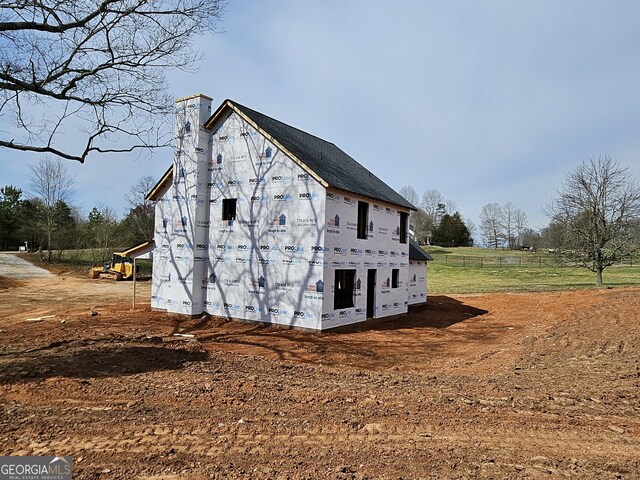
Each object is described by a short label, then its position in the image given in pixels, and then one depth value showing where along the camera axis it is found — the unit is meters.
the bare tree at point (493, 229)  92.69
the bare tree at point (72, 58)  9.26
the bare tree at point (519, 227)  90.50
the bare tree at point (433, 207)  93.38
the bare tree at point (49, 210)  41.17
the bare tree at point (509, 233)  91.26
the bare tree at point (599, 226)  26.73
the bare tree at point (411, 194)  87.22
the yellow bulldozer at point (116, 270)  34.19
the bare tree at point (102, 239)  41.25
